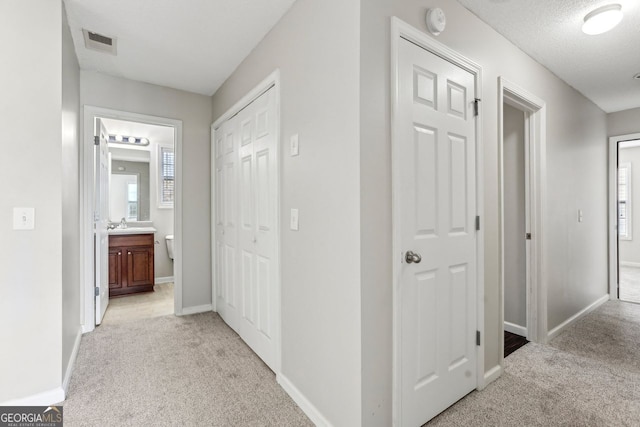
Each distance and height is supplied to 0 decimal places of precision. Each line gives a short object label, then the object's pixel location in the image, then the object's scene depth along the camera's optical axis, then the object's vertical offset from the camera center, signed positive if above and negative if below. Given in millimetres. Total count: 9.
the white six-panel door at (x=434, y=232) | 1543 -109
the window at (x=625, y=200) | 5973 +234
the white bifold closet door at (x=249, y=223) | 2221 -84
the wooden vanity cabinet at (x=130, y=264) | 4133 -703
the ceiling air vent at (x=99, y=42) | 2318 +1360
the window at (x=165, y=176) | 5137 +637
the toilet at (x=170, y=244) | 4988 -506
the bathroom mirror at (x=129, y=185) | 4934 +467
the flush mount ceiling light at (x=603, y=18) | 1878 +1219
